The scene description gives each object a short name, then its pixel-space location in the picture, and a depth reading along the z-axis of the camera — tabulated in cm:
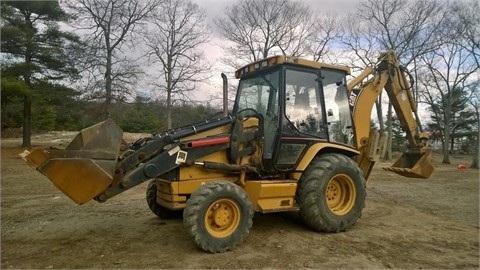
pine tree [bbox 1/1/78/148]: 2039
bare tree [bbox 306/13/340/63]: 2883
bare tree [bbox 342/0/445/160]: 2573
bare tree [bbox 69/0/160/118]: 2322
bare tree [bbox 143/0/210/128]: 2806
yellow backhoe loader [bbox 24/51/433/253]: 462
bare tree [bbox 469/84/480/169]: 2289
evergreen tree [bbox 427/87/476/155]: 2666
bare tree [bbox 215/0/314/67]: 2920
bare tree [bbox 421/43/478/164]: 2605
